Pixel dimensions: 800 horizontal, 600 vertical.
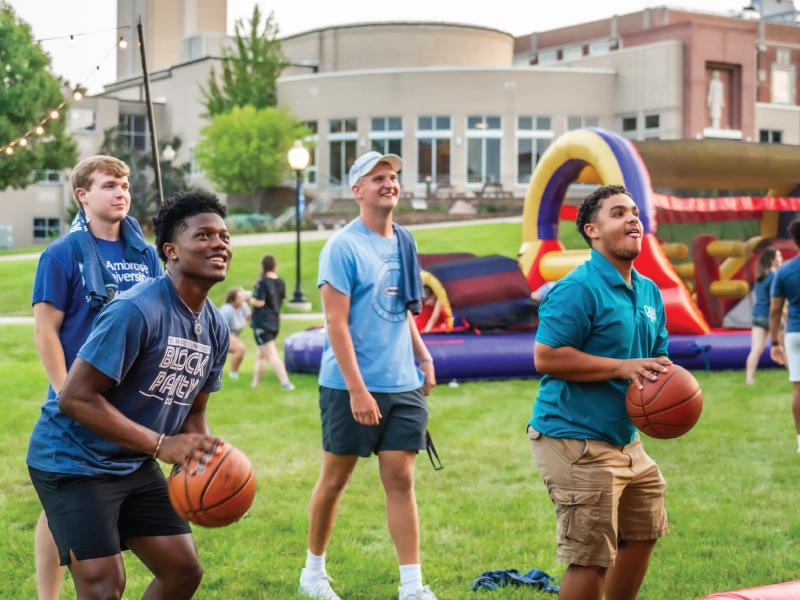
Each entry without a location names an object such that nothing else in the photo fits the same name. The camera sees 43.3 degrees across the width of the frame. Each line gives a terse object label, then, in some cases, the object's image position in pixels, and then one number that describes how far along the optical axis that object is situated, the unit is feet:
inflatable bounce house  44.24
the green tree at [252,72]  183.32
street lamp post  72.64
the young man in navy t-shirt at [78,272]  13.92
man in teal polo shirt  12.44
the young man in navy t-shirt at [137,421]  10.60
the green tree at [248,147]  164.55
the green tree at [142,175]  166.29
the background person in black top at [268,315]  40.75
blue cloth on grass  16.84
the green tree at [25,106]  141.90
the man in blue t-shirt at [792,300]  25.96
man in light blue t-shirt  15.98
